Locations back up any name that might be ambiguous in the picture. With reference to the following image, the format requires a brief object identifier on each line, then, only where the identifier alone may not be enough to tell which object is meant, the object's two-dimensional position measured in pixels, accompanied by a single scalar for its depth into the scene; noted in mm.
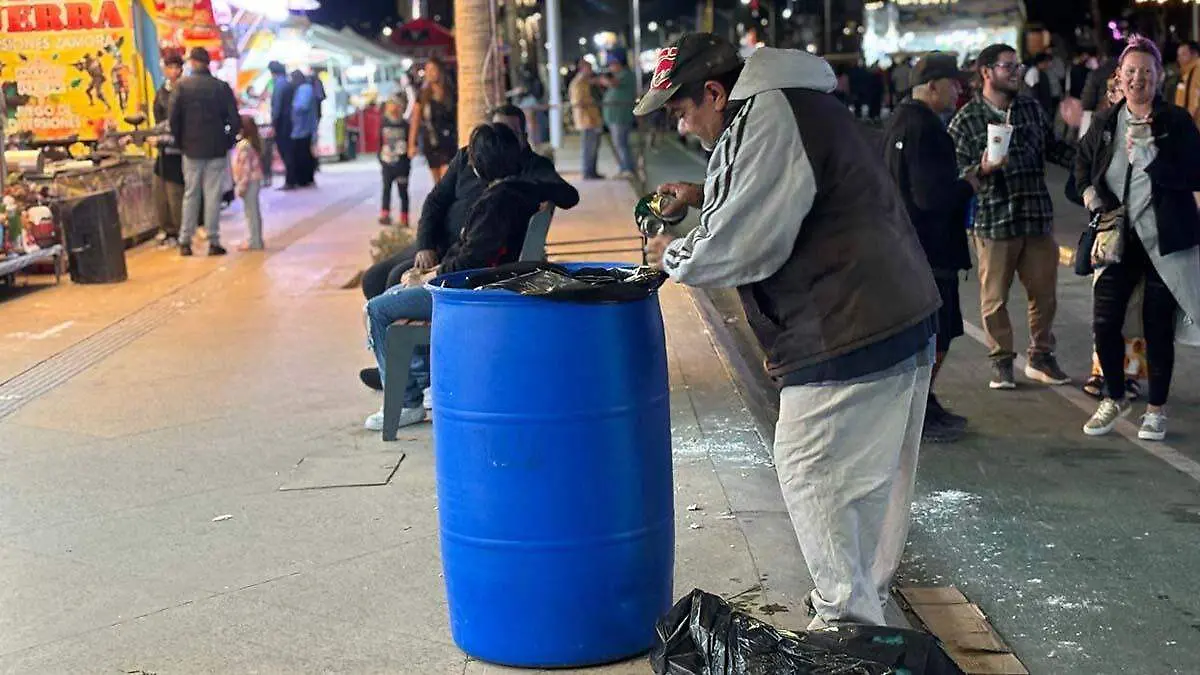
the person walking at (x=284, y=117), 22859
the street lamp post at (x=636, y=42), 30841
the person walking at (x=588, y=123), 21797
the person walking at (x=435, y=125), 15945
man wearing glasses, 7926
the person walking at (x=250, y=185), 14516
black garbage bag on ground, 3637
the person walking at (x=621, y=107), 21781
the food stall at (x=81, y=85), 15195
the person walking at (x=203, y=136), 14219
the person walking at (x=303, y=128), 23000
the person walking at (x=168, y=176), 15173
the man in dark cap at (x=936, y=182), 7020
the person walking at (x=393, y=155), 16500
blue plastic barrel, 3951
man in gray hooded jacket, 3740
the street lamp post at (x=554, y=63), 26781
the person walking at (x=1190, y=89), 14180
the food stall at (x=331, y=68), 24359
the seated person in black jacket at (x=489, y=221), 6574
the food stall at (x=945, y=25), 33562
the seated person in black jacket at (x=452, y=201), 7309
